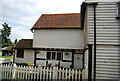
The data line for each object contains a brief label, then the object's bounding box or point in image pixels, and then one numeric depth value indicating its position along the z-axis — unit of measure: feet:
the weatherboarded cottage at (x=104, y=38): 20.57
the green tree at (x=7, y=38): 149.61
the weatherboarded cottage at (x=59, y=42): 48.01
